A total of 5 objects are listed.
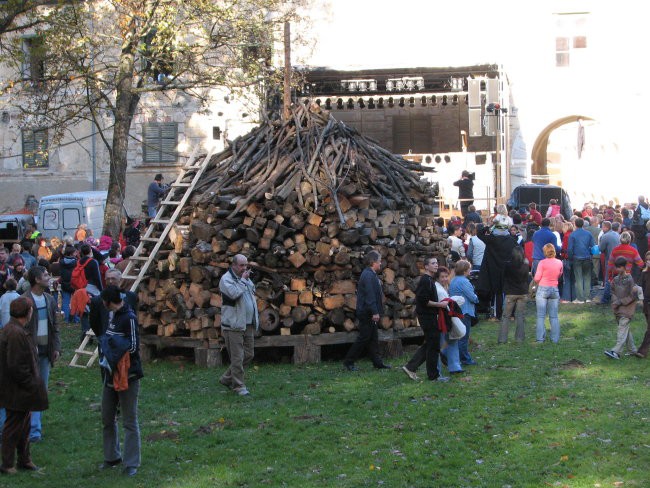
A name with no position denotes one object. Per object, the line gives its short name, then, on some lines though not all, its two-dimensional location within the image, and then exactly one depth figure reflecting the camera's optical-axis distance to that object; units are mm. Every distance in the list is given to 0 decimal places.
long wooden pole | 17177
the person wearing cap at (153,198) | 21984
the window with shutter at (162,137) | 37906
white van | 29688
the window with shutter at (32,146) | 38656
